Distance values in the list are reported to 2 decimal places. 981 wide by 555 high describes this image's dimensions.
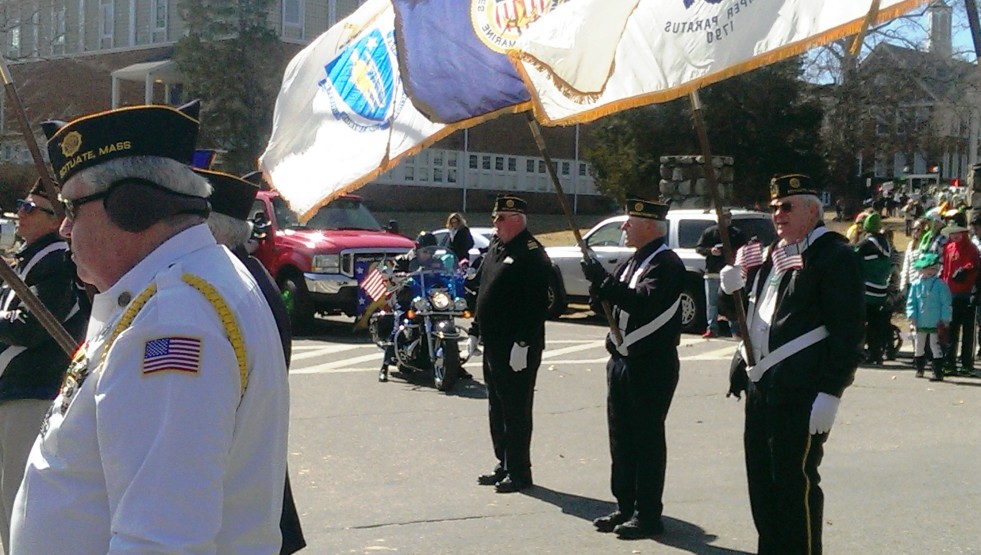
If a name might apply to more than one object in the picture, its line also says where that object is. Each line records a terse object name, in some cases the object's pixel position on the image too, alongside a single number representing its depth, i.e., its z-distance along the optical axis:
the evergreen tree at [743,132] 33.09
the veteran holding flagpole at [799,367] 5.25
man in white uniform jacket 1.99
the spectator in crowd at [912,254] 14.10
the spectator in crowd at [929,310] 13.38
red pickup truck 17.03
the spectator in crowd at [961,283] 13.75
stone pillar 27.06
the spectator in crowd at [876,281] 14.52
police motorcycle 12.20
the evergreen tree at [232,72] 37.69
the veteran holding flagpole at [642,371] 6.70
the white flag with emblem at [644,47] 4.36
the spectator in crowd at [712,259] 15.56
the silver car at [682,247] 18.19
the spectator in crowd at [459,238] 19.96
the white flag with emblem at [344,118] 5.12
